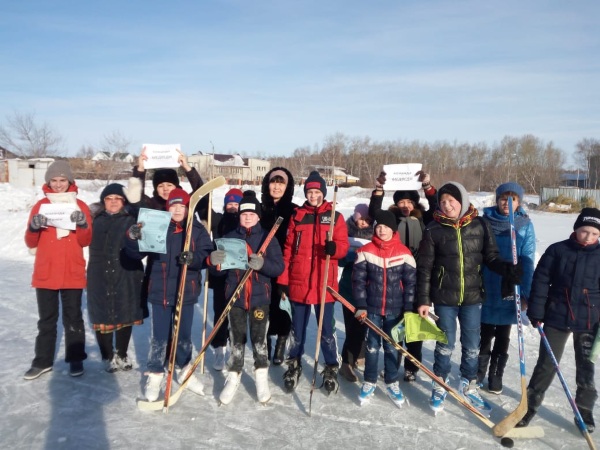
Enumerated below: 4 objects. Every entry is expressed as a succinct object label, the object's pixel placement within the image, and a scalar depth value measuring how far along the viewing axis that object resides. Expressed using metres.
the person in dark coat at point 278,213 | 4.55
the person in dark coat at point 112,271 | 4.31
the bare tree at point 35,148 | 38.41
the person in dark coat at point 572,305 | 3.48
